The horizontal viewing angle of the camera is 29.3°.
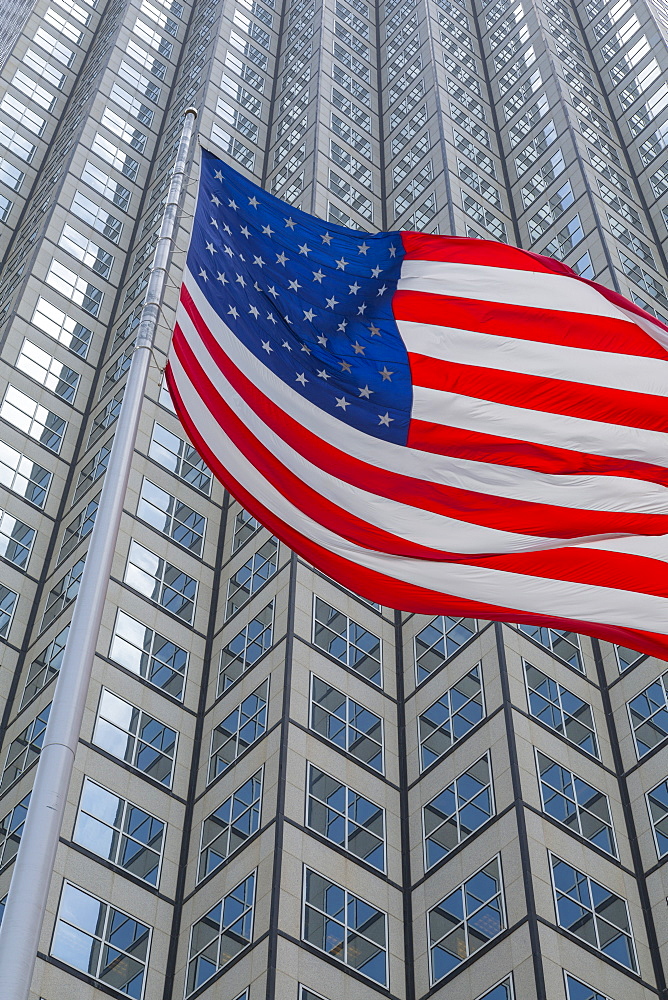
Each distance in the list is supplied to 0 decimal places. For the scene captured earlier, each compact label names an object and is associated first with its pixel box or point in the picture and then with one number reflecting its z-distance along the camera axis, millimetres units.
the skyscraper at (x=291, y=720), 32500
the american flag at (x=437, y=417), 16656
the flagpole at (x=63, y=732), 10461
